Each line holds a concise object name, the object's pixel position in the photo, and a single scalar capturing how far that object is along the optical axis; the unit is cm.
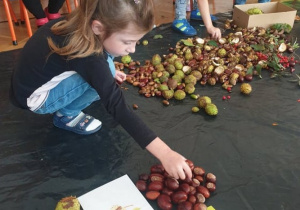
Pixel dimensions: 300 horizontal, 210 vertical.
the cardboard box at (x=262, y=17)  224
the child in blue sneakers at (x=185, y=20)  199
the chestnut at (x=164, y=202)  99
